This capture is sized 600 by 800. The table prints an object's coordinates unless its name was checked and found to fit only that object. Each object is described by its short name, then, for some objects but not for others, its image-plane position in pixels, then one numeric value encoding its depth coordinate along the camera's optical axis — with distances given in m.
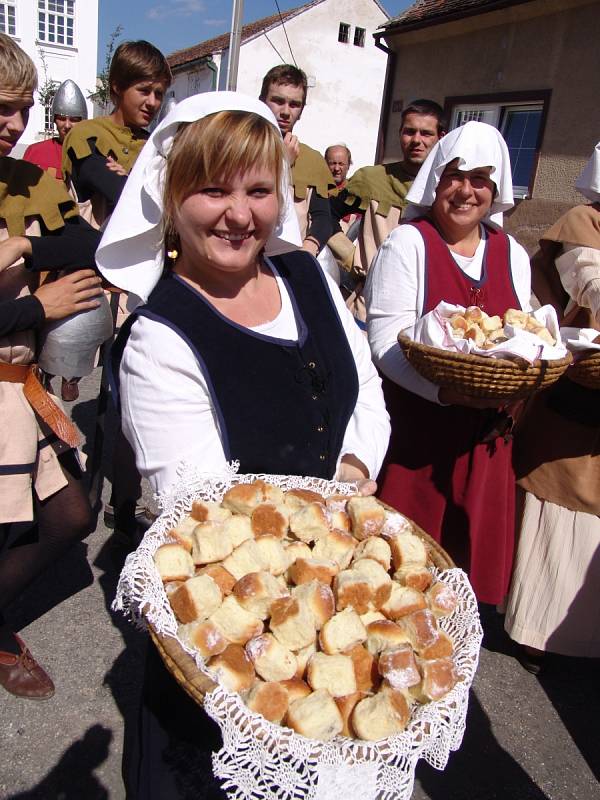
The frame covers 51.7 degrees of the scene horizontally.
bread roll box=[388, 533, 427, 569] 1.38
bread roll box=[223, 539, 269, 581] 1.28
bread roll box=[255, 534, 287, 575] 1.31
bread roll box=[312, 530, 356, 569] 1.37
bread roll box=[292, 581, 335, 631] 1.22
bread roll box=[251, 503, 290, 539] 1.36
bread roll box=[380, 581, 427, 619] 1.29
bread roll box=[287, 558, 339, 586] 1.30
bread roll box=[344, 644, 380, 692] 1.19
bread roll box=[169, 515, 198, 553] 1.31
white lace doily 1.01
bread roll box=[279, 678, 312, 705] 1.11
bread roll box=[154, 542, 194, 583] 1.24
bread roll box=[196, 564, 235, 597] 1.26
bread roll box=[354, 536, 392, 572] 1.36
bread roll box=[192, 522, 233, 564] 1.29
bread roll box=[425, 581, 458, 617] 1.30
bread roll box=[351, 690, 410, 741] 1.04
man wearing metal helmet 6.27
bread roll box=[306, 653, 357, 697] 1.14
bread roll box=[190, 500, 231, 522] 1.34
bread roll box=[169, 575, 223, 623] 1.17
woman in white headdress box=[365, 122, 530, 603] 2.40
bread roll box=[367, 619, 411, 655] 1.22
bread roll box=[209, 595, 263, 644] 1.18
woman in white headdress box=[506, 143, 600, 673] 2.62
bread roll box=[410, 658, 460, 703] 1.11
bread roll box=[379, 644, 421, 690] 1.12
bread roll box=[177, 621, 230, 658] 1.14
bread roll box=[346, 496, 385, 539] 1.42
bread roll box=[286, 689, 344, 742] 1.04
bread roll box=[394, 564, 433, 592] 1.35
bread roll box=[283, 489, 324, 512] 1.43
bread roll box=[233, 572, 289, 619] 1.22
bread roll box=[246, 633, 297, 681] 1.14
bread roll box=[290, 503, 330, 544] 1.36
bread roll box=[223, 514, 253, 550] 1.32
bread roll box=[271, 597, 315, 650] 1.19
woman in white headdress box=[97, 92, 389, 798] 1.47
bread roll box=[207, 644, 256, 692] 1.10
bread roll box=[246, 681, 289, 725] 1.07
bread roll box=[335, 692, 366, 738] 1.09
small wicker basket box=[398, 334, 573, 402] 1.92
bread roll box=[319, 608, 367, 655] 1.20
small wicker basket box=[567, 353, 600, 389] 2.19
